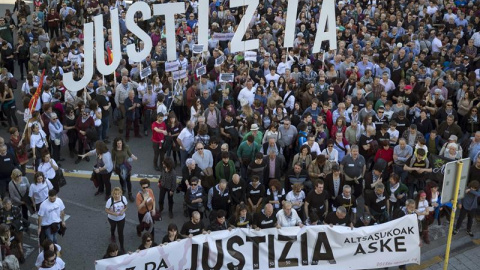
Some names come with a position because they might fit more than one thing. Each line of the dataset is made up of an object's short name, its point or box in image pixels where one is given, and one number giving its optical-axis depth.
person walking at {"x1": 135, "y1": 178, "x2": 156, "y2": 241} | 12.40
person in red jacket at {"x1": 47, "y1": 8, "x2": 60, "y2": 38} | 23.84
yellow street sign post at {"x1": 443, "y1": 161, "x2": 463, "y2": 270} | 10.34
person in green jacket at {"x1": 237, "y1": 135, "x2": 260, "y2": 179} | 14.41
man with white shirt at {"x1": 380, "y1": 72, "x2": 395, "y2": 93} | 17.86
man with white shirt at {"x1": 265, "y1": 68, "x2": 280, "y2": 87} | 18.19
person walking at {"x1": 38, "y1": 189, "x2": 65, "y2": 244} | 11.88
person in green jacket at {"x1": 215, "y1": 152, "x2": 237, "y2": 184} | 13.60
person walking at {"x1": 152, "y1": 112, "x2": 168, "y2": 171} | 15.23
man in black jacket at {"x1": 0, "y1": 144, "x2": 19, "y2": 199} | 13.57
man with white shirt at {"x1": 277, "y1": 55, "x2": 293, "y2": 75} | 19.17
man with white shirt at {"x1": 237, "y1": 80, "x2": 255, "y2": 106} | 17.02
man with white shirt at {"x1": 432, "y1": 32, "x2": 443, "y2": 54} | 21.52
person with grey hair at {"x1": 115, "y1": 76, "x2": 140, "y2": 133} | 17.08
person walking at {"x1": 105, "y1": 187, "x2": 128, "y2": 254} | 12.09
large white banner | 11.27
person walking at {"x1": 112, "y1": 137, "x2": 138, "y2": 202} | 13.99
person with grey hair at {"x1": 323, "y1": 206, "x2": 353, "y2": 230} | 11.91
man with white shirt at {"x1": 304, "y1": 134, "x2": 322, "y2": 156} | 14.26
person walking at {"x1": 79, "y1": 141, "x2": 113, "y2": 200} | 13.83
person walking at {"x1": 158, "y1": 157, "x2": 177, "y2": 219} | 13.30
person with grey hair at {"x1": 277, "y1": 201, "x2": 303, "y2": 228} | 11.98
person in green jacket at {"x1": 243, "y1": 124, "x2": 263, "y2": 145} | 14.67
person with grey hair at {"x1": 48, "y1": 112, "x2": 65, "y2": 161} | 15.43
